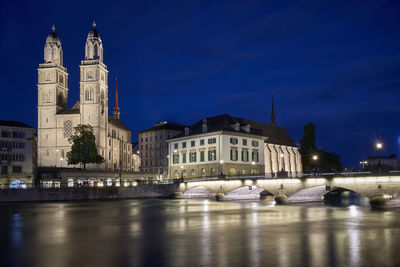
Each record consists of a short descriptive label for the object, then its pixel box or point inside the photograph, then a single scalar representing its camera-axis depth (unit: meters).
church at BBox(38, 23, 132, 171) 114.12
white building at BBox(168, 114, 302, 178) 84.56
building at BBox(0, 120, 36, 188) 87.19
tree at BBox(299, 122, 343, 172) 96.15
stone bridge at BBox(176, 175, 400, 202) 47.65
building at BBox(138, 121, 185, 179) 138.25
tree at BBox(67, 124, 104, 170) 98.62
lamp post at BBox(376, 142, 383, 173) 43.55
